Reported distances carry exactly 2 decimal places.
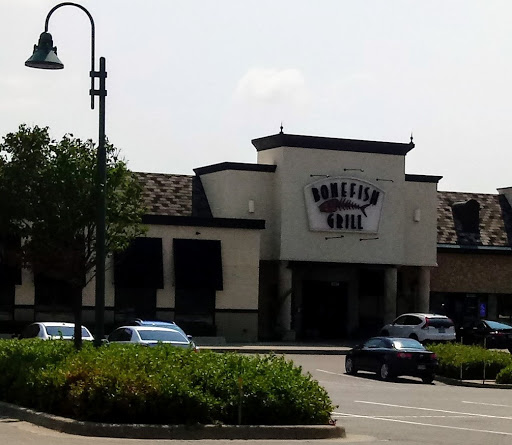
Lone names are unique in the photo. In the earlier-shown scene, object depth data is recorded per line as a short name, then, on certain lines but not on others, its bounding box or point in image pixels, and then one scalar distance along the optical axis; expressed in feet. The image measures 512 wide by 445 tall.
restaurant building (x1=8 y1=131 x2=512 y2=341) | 168.14
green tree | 87.45
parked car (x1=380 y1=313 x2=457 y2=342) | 156.35
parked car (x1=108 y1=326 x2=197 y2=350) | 101.24
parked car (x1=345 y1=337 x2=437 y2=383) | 119.24
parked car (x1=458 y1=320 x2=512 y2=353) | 163.53
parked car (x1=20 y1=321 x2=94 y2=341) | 113.50
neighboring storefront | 201.98
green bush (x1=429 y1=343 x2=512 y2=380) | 123.34
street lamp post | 76.02
